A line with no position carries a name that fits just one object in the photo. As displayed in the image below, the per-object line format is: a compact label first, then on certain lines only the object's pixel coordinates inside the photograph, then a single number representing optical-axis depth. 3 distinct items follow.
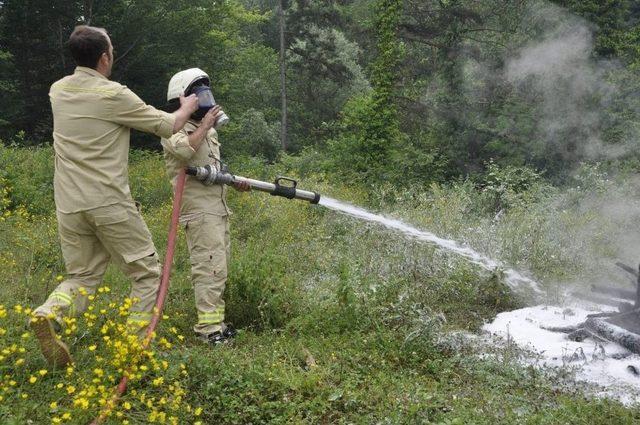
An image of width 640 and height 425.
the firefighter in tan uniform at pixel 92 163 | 3.63
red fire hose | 3.35
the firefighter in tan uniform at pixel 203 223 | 4.50
